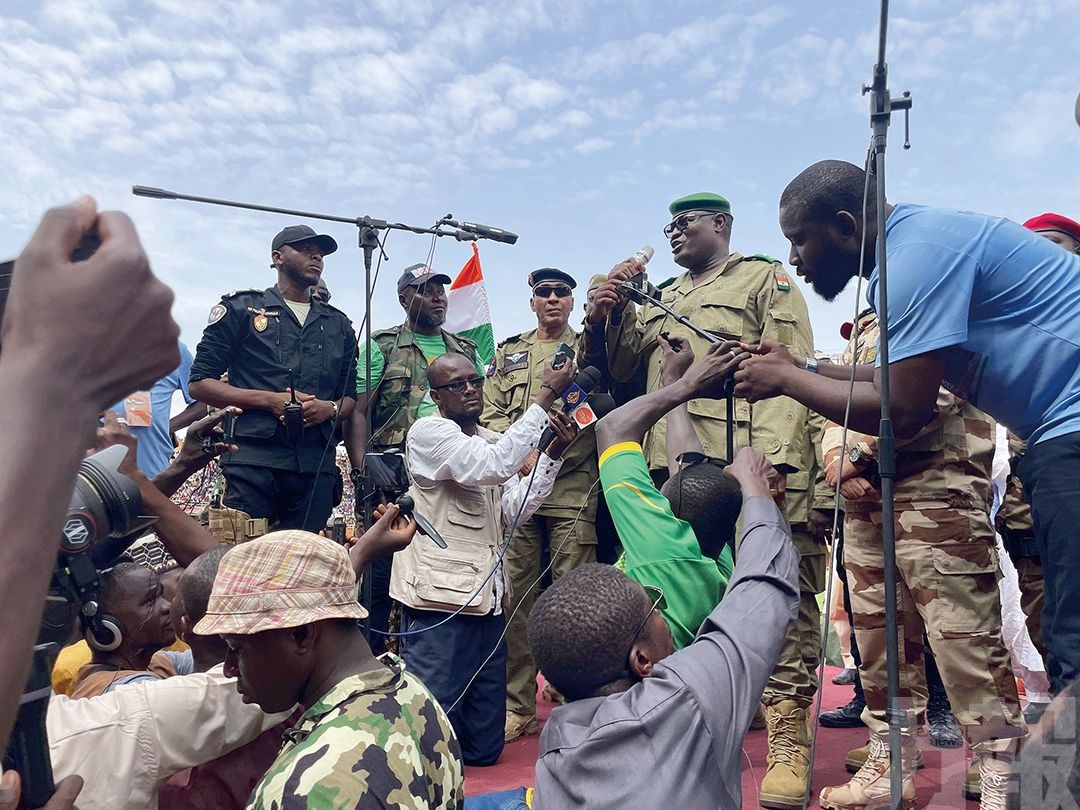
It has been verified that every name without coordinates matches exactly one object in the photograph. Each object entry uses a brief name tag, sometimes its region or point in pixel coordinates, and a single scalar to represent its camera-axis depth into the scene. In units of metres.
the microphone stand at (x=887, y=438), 2.29
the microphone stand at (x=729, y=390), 2.96
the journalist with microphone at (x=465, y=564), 4.54
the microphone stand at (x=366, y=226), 4.46
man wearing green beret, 3.76
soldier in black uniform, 4.96
